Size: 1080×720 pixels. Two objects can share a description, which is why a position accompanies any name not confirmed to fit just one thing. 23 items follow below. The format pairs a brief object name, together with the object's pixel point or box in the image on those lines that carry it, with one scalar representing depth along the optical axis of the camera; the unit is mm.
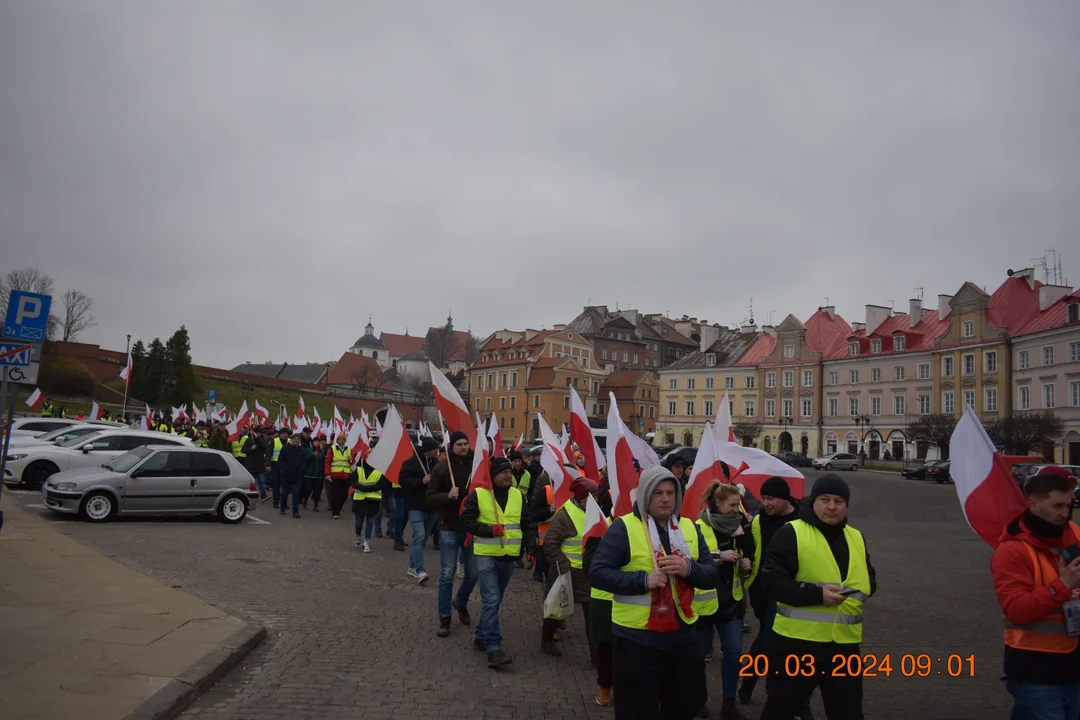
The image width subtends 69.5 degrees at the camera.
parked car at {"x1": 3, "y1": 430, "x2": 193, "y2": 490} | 19703
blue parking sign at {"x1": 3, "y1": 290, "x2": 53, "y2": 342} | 10508
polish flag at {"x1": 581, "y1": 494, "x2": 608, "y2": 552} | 6758
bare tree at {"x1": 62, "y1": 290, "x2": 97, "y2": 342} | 80000
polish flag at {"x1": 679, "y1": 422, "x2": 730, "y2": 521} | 6785
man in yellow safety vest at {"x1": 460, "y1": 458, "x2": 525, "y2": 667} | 7738
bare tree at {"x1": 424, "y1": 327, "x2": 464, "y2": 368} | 149125
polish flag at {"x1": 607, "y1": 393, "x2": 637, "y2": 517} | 6145
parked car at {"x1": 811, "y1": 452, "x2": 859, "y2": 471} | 56062
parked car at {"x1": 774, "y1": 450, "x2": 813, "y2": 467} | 57844
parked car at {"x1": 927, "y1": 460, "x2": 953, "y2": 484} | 43506
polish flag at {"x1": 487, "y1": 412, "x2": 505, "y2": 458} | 15778
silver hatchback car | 15352
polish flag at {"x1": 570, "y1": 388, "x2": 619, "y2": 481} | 9445
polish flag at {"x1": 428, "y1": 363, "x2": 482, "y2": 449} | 9828
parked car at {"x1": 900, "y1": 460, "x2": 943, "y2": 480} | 45812
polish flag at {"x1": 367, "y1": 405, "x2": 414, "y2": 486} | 11414
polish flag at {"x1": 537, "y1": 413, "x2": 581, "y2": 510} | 9094
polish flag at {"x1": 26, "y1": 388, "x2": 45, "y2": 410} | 31975
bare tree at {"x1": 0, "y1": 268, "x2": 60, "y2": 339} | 66062
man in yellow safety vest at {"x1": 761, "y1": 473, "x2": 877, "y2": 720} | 4348
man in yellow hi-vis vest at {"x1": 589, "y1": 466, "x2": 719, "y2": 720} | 4352
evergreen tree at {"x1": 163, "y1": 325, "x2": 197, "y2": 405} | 67625
